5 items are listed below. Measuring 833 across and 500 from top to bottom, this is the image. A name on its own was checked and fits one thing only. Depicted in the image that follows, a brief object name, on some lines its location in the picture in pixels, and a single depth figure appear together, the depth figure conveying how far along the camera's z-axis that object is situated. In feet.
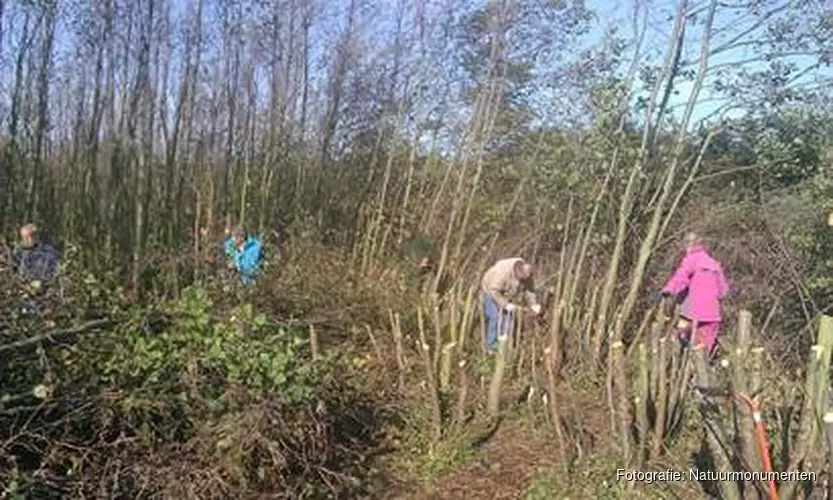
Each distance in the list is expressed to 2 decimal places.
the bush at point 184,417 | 14.28
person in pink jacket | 29.73
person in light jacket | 28.45
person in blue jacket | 27.51
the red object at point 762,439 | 12.66
